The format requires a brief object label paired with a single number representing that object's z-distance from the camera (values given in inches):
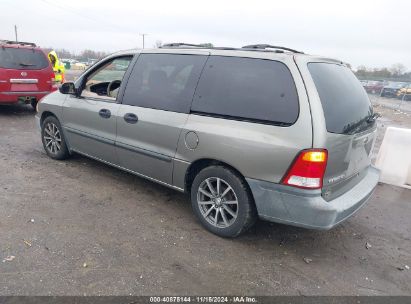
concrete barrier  204.8
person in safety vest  433.6
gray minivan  112.0
